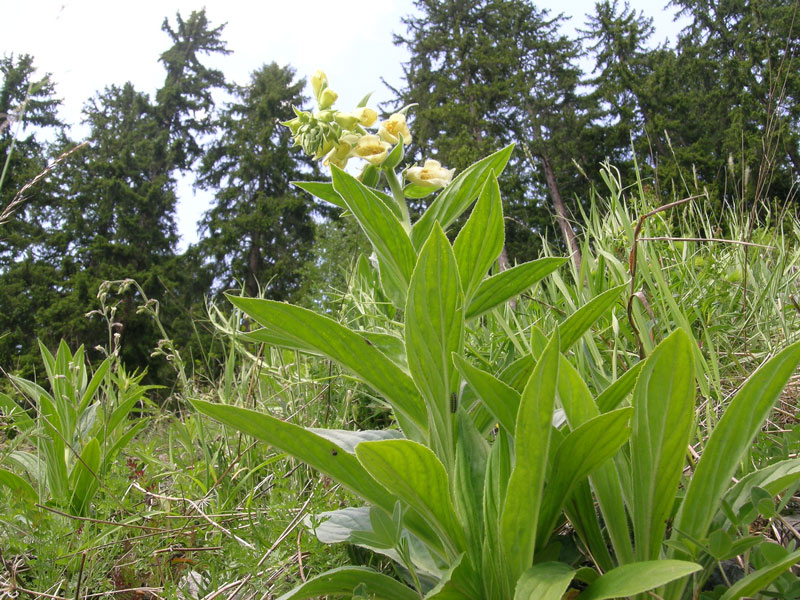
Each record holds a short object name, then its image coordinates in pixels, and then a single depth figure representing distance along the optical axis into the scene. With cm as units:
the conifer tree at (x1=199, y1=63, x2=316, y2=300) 1812
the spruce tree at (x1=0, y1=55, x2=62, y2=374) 1401
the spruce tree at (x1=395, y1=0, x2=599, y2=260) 1695
